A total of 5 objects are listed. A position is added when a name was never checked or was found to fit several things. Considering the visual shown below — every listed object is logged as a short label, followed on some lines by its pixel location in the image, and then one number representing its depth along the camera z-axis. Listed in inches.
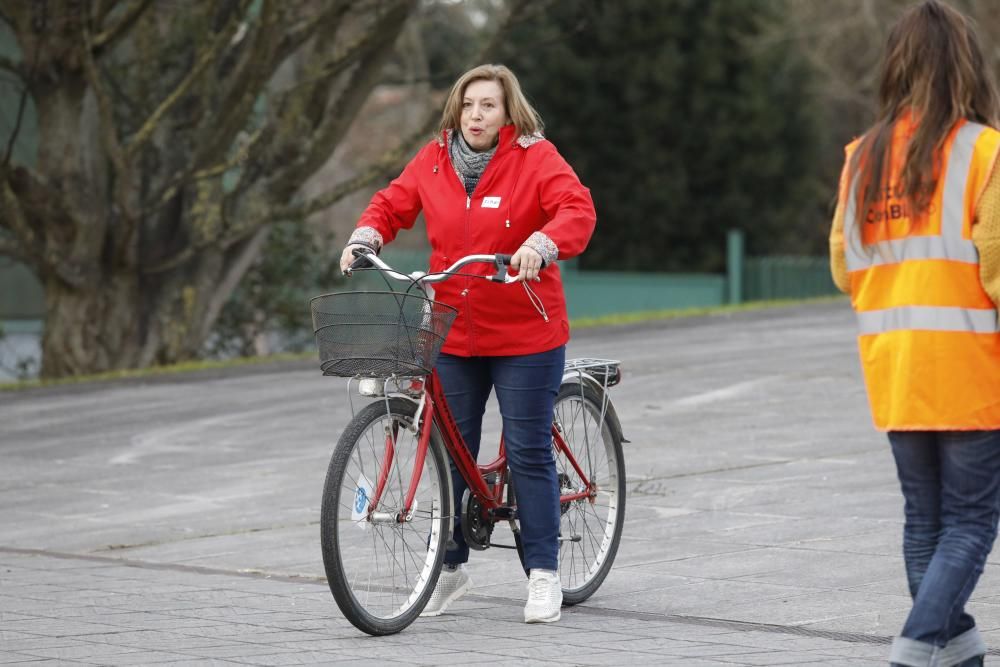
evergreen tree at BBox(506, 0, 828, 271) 2123.5
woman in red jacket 470.3
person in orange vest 353.1
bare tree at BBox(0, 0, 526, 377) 1237.7
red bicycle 438.3
